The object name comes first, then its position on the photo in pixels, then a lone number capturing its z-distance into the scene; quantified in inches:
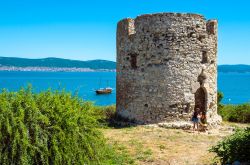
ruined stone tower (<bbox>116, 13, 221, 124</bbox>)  724.7
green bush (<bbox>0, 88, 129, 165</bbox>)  368.8
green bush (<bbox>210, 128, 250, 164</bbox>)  442.0
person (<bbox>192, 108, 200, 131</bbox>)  727.7
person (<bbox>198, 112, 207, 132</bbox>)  723.7
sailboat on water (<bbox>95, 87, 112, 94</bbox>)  3504.9
